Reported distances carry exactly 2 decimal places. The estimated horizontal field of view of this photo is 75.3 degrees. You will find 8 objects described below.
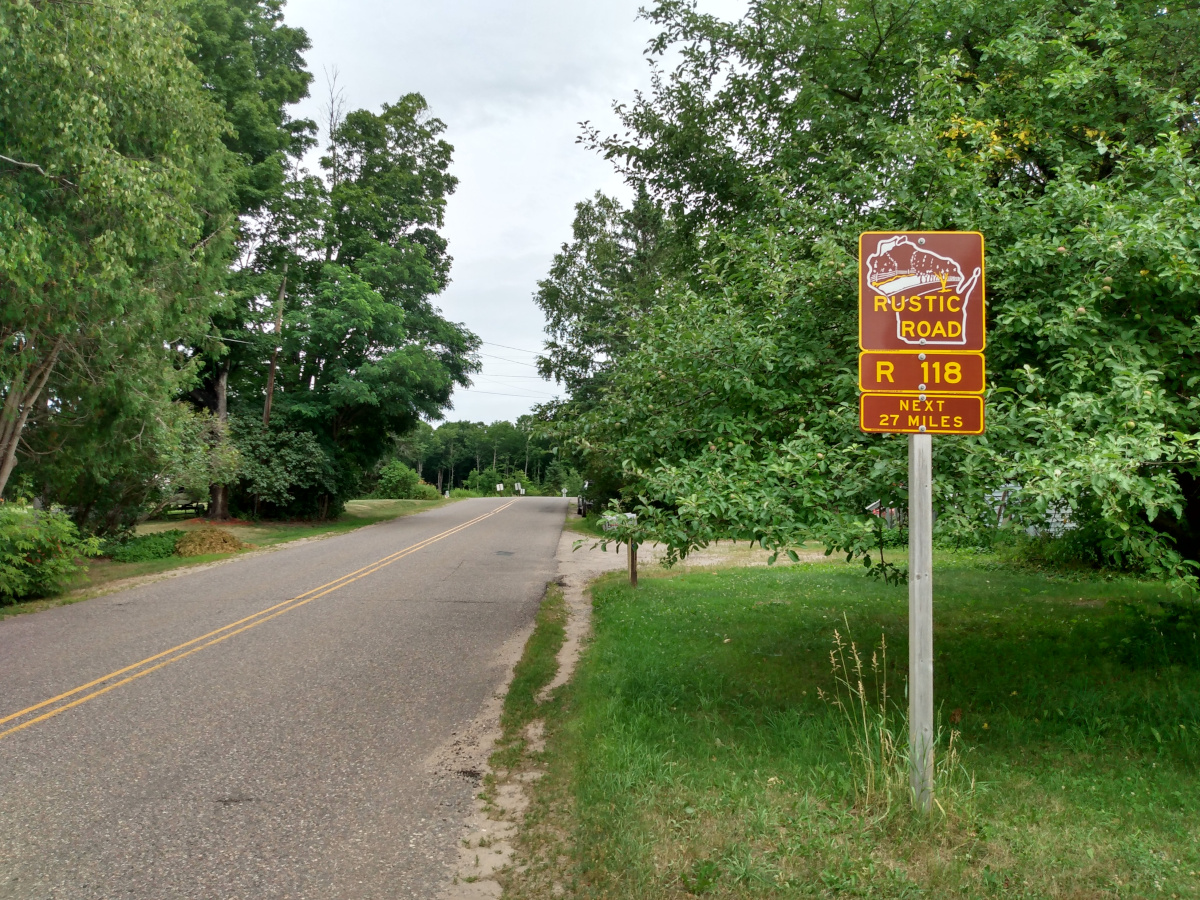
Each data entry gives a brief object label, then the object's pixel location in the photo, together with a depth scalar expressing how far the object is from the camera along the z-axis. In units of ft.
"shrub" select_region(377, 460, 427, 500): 168.25
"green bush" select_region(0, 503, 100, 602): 37.47
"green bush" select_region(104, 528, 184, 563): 57.41
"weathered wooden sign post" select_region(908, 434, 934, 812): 12.98
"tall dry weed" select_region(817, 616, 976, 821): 13.44
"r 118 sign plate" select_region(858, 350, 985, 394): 13.17
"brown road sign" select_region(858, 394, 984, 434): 13.10
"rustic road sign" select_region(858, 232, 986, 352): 13.35
